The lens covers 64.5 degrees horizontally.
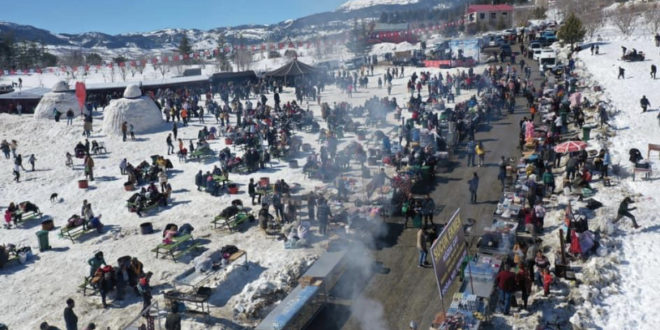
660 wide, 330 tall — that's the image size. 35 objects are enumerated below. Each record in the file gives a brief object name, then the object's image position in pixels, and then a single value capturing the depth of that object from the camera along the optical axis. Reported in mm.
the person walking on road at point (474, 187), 17969
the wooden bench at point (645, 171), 18281
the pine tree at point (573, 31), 50469
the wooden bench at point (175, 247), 16250
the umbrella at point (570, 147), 18969
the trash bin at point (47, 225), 19781
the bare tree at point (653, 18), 55797
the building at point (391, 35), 81400
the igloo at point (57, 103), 36812
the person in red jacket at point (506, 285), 11414
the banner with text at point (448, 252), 9742
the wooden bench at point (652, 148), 19923
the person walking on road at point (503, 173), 18958
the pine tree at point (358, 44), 68831
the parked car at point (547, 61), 43103
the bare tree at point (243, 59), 71188
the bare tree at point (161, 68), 73819
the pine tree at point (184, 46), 88938
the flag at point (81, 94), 35506
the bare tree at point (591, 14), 61219
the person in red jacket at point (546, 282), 12070
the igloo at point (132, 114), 32688
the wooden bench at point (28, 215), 21214
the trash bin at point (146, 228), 18703
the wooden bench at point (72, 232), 18906
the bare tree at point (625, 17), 57750
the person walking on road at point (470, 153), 22312
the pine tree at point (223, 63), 69788
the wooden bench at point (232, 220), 18062
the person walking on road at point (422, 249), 14052
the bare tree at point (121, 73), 64950
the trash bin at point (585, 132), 23141
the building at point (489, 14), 97688
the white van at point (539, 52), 45156
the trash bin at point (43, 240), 18125
